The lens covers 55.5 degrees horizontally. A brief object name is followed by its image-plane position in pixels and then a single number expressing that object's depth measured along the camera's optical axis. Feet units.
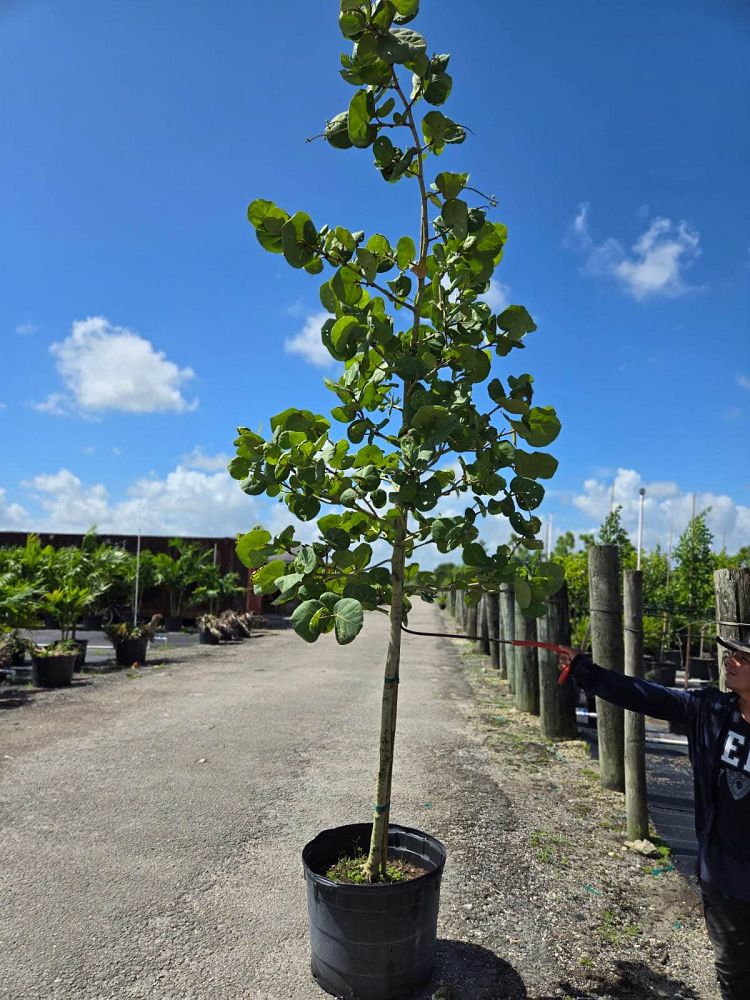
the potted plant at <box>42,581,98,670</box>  43.62
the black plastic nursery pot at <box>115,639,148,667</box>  47.80
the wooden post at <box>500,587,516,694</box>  38.02
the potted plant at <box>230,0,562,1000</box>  9.27
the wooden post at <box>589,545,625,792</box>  19.67
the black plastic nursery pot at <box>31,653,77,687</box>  37.81
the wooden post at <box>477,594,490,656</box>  54.90
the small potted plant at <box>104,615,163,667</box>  47.85
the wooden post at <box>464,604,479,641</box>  82.43
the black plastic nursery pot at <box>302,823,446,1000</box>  9.92
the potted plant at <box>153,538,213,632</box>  80.53
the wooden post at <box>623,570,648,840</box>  16.87
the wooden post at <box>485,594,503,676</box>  53.62
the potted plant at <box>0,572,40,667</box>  37.32
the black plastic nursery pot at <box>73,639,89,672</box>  45.24
